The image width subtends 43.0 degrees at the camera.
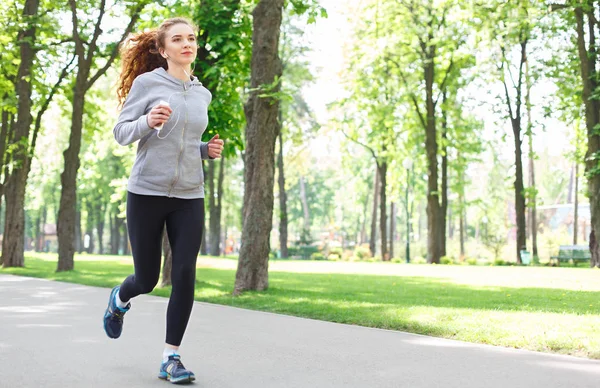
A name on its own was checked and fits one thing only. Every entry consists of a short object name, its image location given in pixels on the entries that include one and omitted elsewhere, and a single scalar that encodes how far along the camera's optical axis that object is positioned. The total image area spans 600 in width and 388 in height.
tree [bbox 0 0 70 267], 23.31
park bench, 31.91
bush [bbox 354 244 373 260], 39.77
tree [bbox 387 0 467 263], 31.72
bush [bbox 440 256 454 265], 31.56
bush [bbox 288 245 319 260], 47.62
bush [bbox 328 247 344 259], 43.84
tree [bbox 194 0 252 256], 14.76
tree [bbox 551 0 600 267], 23.67
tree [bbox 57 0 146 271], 20.98
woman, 4.68
